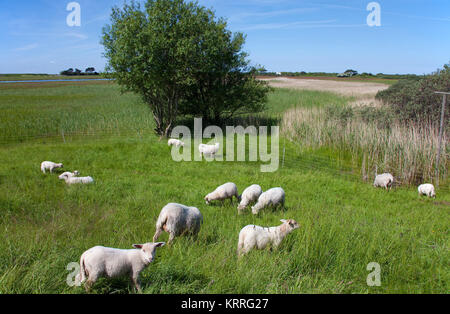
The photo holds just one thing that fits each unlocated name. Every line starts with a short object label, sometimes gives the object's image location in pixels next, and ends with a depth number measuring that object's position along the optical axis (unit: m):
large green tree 20.38
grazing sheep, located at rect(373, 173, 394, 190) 12.66
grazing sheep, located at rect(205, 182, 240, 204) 9.52
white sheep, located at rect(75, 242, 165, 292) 3.76
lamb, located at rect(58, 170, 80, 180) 11.81
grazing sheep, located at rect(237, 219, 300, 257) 5.18
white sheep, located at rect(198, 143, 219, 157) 16.64
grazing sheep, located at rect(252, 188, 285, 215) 8.45
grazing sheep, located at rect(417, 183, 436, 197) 11.97
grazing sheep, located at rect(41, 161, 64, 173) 13.15
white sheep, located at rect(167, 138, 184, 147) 18.08
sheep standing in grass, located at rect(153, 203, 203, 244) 5.91
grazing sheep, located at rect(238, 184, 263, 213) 8.93
